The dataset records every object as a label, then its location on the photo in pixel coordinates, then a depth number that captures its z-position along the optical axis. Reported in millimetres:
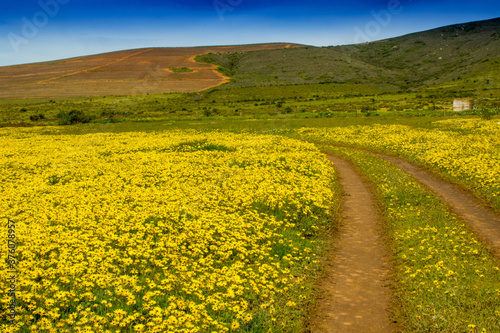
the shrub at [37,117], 72625
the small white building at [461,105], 65188
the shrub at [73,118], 68700
